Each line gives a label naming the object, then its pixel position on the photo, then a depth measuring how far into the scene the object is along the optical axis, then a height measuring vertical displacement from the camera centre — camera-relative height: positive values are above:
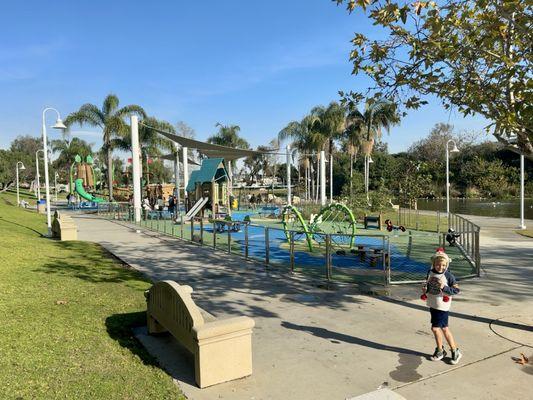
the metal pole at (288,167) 27.95 +1.33
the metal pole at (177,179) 26.16 +0.73
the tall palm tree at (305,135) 39.41 +5.26
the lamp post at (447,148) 19.98 +1.75
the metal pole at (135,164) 25.06 +1.55
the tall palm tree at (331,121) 39.31 +6.06
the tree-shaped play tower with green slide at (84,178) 36.72 +1.09
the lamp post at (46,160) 16.28 +1.16
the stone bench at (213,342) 4.21 -1.53
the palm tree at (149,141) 36.59 +4.27
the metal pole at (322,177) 31.67 +0.77
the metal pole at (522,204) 19.84 -0.89
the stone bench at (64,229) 15.10 -1.35
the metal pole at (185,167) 27.15 +1.44
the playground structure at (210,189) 24.62 -0.01
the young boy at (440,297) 4.95 -1.30
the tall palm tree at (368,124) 38.75 +5.81
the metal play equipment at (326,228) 12.29 -1.44
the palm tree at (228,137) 47.34 +5.73
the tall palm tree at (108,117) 34.88 +6.03
